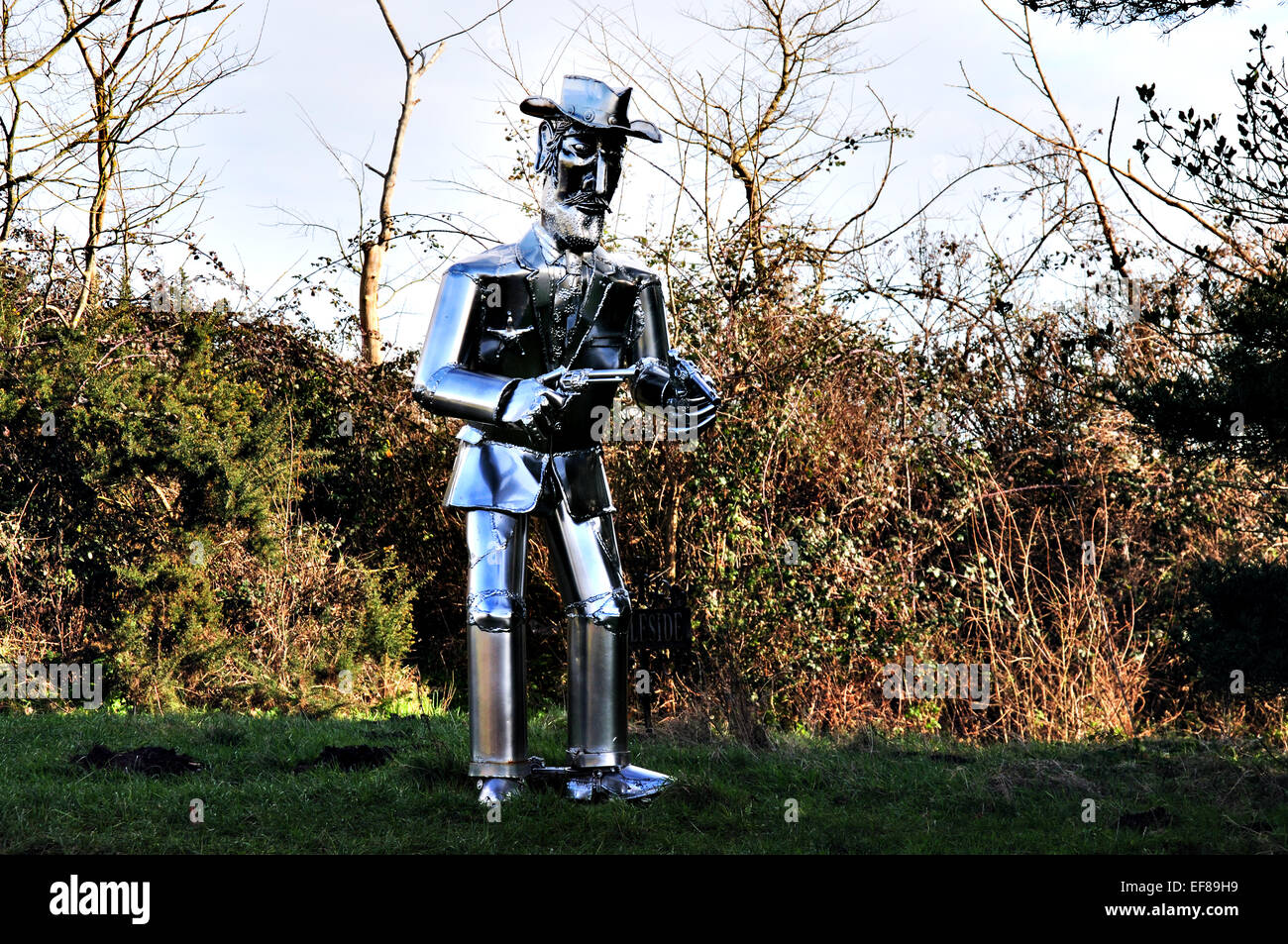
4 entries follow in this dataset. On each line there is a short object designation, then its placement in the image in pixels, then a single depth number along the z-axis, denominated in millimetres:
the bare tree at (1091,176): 8285
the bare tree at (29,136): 8992
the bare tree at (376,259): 11383
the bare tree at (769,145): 9680
